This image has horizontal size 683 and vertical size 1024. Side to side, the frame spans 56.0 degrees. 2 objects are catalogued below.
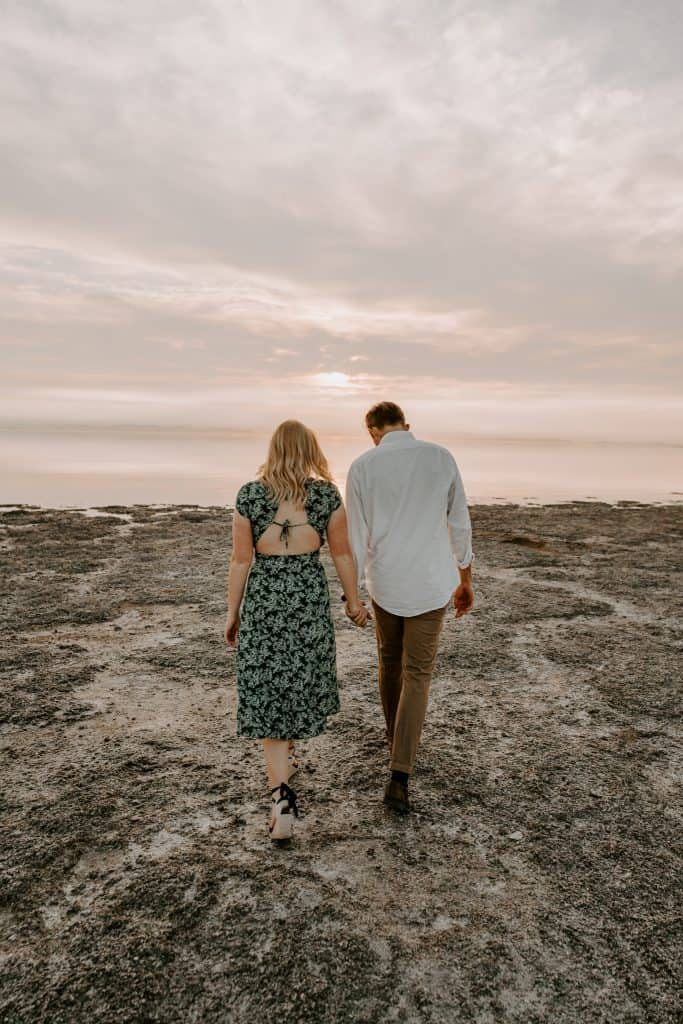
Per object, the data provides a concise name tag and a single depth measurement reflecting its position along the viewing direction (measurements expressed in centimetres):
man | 376
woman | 356
